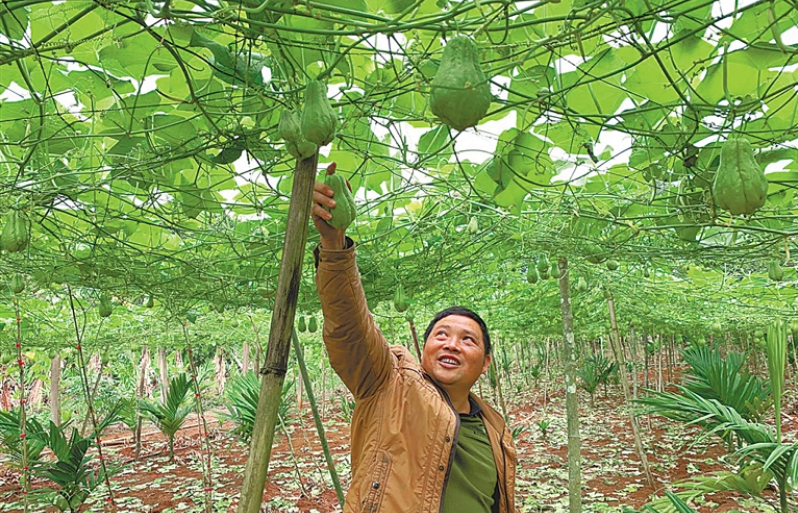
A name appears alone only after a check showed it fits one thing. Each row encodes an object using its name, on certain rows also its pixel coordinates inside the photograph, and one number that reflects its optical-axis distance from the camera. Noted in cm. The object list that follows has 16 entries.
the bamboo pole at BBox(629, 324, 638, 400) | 1036
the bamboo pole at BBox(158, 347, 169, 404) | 1394
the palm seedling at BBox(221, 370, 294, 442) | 722
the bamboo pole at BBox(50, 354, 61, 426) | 977
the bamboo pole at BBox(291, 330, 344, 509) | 252
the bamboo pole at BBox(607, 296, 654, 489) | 675
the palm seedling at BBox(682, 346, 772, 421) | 514
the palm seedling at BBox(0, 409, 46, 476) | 632
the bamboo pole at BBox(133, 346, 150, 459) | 991
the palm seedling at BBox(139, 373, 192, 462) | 737
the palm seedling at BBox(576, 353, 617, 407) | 1218
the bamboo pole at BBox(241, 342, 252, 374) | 1607
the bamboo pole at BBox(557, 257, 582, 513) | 472
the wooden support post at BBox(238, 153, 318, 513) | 82
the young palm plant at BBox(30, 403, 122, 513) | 596
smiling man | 163
